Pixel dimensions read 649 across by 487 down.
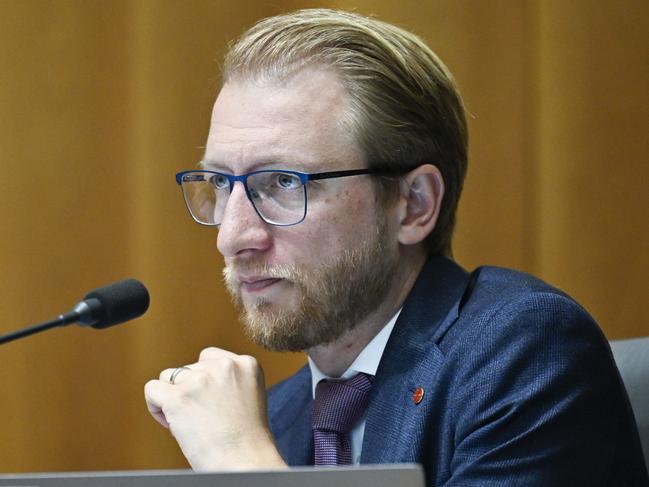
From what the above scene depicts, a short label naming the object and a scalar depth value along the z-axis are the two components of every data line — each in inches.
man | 134.8
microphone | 131.7
